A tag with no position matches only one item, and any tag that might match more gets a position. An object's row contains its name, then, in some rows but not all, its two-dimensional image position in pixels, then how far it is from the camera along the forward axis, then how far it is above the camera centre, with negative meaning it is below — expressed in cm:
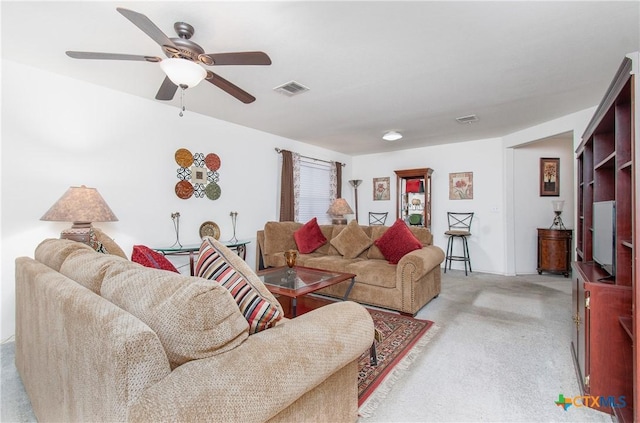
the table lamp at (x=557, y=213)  488 -1
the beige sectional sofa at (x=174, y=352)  74 -43
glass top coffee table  241 -63
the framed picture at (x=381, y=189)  629 +49
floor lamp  647 +65
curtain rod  489 +100
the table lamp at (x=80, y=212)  243 +0
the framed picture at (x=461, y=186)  537 +48
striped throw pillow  113 -28
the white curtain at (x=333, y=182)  607 +61
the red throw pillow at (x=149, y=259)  138 -22
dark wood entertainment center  162 -53
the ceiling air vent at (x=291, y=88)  291 +124
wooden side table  477 -60
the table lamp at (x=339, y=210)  549 +4
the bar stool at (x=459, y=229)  532 -31
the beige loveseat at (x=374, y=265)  307 -62
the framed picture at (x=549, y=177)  506 +60
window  553 +41
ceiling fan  176 +94
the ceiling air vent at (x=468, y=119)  391 +124
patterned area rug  179 -106
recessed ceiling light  423 +109
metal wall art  369 +47
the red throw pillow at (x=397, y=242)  348 -36
